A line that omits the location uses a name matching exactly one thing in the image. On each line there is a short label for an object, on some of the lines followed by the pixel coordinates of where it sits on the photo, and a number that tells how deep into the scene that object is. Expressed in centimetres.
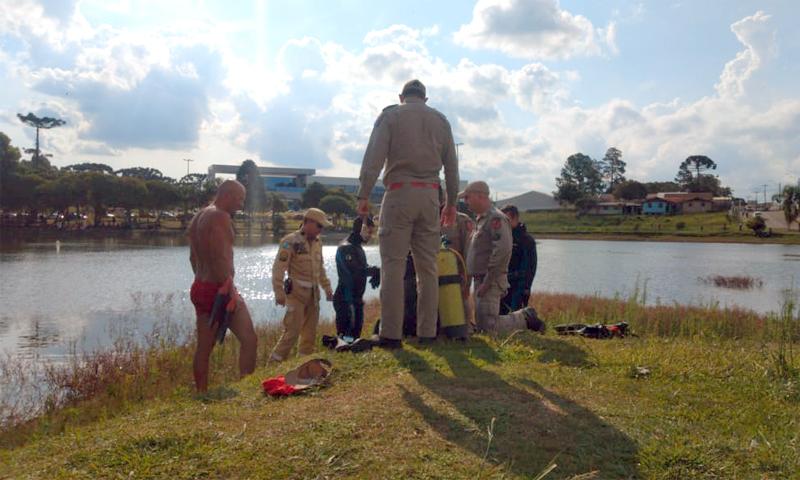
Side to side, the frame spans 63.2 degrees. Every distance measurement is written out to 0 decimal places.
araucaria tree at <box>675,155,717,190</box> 12750
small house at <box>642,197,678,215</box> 10612
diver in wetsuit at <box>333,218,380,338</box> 816
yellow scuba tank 678
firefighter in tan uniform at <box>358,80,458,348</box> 596
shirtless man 610
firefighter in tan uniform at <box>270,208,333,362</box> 804
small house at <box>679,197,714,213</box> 10588
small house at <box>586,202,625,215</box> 10988
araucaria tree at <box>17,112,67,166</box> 9662
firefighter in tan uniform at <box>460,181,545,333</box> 763
